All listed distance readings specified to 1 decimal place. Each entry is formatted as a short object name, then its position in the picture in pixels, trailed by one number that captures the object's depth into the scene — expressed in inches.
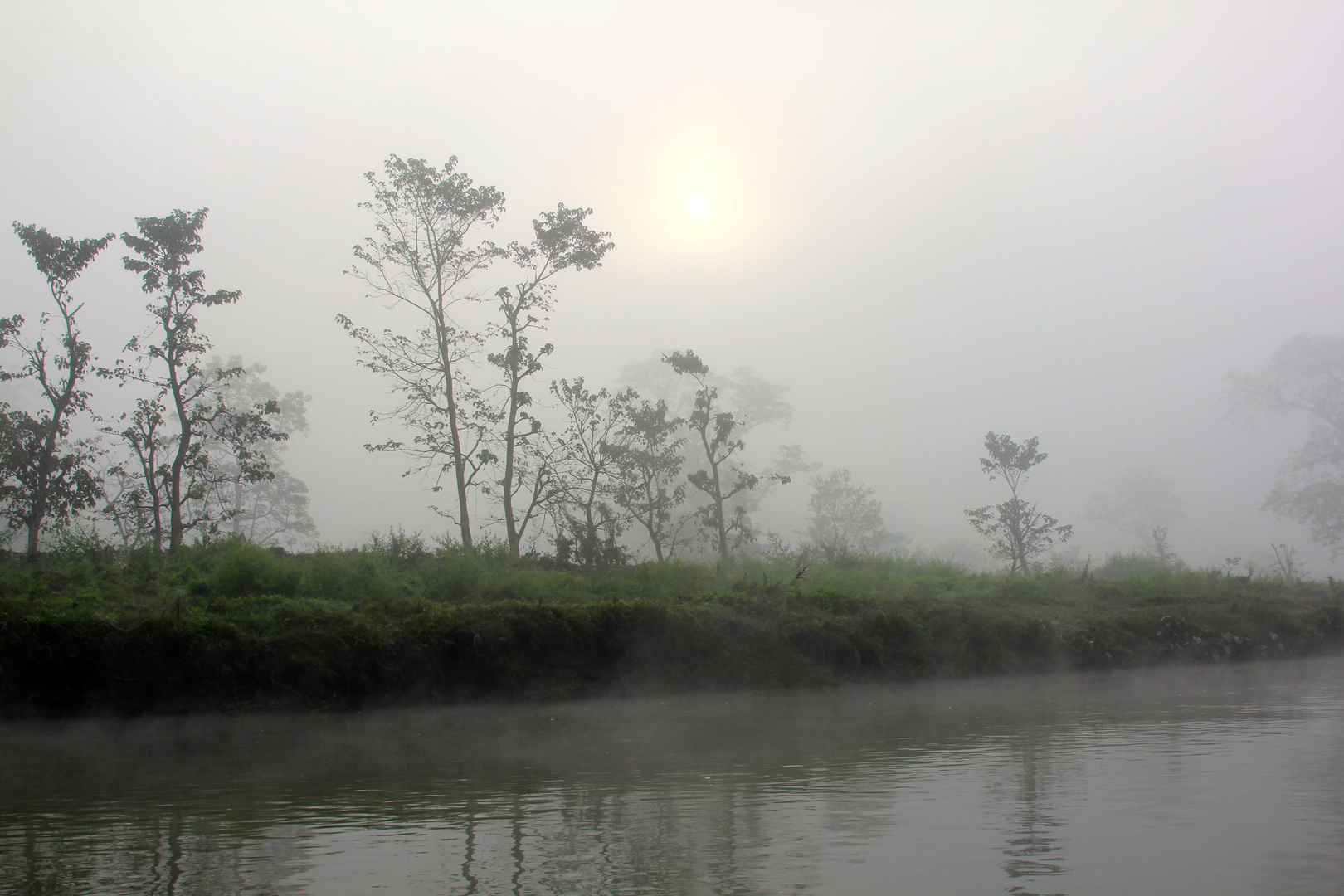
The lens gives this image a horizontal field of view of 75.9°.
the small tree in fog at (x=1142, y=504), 2950.3
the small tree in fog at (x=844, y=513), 1851.6
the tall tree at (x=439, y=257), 816.3
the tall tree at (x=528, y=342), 812.6
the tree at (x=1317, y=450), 1857.8
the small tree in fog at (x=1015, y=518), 1031.6
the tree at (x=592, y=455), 863.7
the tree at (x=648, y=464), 884.0
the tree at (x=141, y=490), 751.7
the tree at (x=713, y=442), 868.0
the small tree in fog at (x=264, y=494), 1802.4
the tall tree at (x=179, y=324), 749.3
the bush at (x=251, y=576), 459.5
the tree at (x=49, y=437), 692.7
